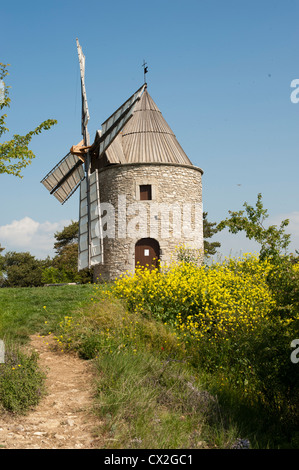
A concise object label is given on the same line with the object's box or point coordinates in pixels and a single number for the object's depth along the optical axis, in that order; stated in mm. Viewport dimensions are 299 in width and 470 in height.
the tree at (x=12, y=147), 10906
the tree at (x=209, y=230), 34531
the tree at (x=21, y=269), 35094
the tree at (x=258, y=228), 8094
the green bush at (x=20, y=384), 5535
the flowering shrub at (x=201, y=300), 8648
